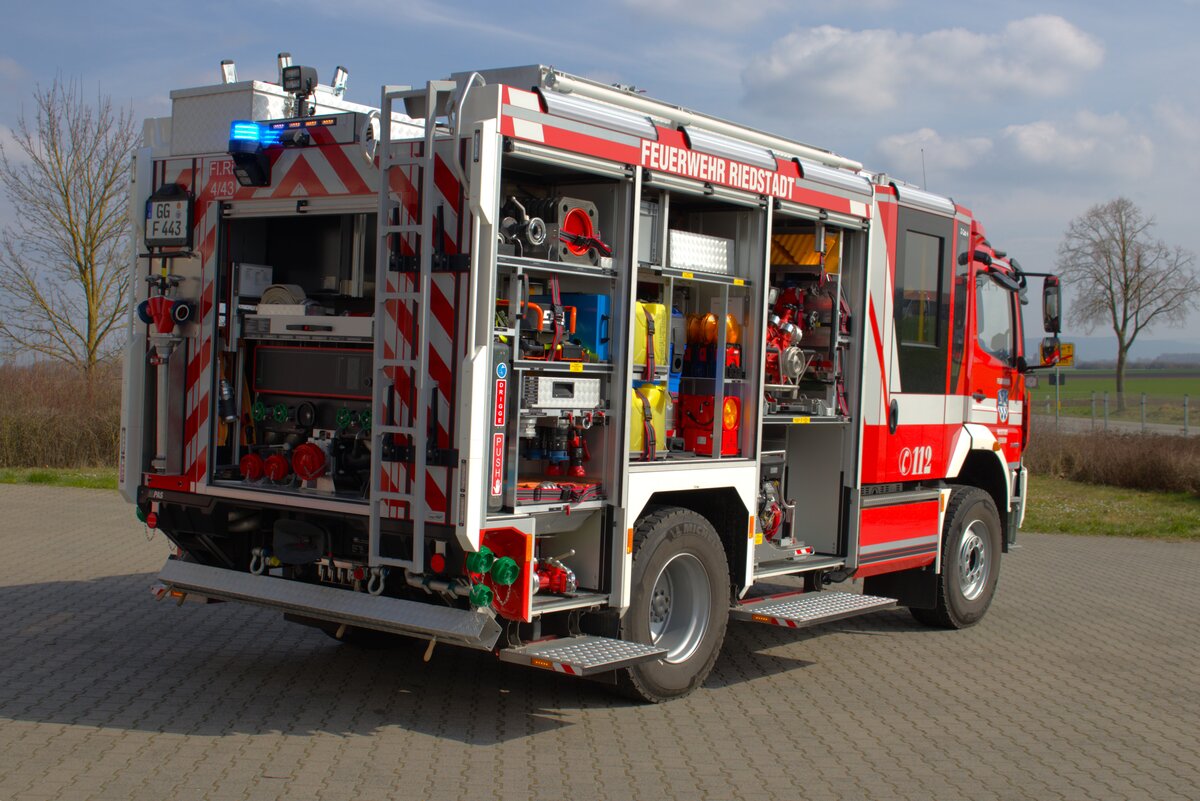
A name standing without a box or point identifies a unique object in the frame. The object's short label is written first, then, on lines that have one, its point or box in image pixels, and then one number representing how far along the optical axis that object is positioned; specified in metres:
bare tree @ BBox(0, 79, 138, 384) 22.62
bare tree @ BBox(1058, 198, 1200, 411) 39.69
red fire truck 6.07
